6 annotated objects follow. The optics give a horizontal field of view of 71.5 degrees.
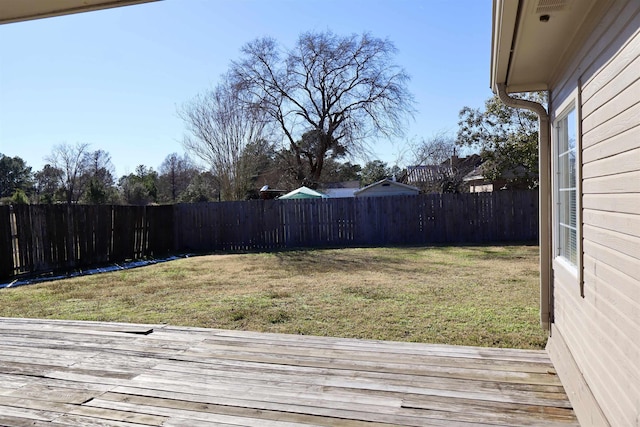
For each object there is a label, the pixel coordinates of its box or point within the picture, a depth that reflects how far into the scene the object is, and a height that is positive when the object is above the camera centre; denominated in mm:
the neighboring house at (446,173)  20109 +1091
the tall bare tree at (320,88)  22078 +5768
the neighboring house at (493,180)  15960 +634
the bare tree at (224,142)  18203 +2525
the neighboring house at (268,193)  21797 +458
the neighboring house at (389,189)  19270 +415
